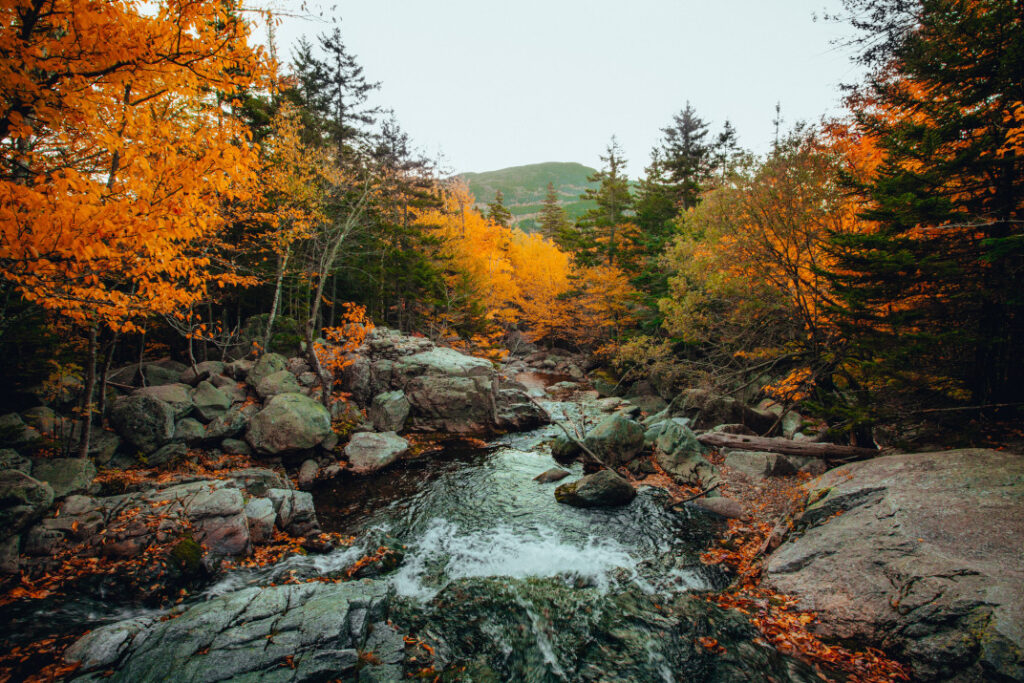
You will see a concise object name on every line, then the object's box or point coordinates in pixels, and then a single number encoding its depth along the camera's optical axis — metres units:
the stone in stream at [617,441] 10.88
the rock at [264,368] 12.33
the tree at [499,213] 40.00
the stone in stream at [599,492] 8.73
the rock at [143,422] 8.65
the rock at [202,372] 11.73
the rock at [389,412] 13.08
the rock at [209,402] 10.16
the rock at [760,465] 9.21
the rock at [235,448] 9.74
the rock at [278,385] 11.72
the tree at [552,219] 47.06
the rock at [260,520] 6.52
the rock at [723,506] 8.09
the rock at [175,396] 9.55
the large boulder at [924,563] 3.79
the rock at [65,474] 6.31
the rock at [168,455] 8.59
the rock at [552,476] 10.17
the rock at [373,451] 10.30
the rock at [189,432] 9.22
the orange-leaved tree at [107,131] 3.23
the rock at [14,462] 6.17
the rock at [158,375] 11.66
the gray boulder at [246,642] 3.76
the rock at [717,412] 12.53
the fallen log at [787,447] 8.28
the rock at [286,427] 9.77
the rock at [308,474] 9.15
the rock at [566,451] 11.72
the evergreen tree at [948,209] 5.56
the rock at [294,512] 6.99
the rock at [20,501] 5.19
